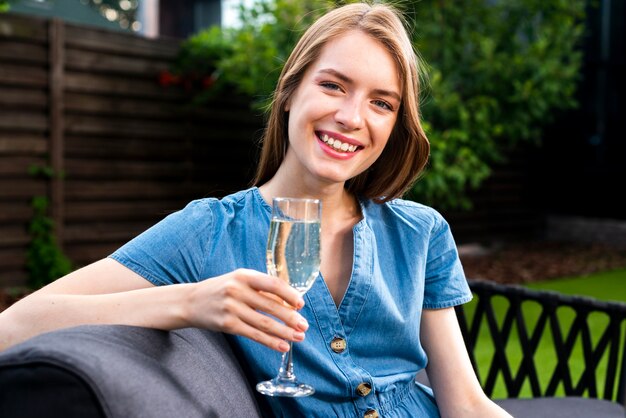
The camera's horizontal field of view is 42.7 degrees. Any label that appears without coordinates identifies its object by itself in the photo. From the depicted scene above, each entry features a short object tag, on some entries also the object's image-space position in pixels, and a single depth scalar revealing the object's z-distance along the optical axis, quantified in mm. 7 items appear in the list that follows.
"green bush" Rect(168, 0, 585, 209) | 6535
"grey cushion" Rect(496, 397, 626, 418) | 2251
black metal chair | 2545
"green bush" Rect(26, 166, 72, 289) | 6199
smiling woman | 1521
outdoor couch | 1063
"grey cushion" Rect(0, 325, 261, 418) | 1075
